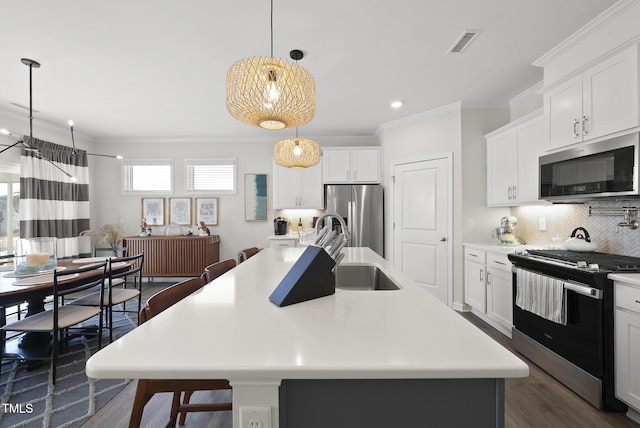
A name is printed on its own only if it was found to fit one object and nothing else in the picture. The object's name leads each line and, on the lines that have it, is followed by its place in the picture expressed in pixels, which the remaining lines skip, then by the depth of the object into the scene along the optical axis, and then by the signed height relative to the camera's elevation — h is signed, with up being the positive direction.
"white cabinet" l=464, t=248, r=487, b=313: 3.14 -0.73
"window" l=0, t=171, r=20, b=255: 3.90 +0.04
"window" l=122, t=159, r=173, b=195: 5.35 +0.70
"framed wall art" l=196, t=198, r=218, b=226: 5.35 +0.10
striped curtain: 4.00 +0.26
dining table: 2.10 -0.58
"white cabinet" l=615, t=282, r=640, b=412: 1.63 -0.73
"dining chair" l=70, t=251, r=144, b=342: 2.67 -0.80
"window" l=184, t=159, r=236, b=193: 5.34 +0.70
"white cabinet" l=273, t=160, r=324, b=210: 4.96 +0.45
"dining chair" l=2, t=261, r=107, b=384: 2.16 -0.82
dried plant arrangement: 4.79 -0.32
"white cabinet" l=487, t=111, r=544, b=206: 2.80 +0.56
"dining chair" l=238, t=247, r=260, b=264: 2.58 -0.36
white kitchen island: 0.67 -0.35
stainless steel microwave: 1.89 +0.32
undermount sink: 2.03 -0.44
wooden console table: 4.89 -0.65
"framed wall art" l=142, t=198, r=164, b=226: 5.35 +0.06
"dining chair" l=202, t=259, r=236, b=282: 1.79 -0.36
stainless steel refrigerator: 4.56 +0.07
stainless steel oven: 1.77 -0.74
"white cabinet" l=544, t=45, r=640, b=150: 1.88 +0.82
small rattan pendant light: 3.19 +0.67
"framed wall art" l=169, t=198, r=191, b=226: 5.35 +0.04
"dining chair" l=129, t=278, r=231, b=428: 1.11 -0.66
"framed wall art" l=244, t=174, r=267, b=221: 5.32 +0.32
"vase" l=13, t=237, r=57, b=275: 2.47 -0.36
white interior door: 3.82 -0.10
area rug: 1.80 -1.25
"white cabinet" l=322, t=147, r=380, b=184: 4.82 +0.83
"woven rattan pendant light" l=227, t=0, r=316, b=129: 1.56 +0.68
